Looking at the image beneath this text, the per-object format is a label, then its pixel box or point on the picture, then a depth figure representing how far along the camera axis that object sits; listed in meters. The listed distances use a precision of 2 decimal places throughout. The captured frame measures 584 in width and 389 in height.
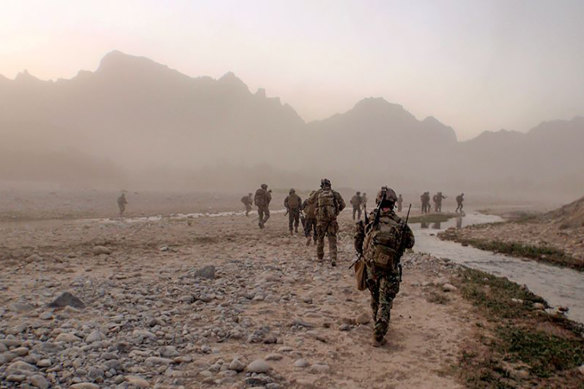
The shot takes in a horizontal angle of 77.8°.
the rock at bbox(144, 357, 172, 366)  4.72
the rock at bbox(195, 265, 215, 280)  9.30
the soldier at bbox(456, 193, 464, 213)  43.52
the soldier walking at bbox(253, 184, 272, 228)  20.25
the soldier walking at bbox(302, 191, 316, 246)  13.76
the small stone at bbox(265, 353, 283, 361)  5.16
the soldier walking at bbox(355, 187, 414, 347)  6.00
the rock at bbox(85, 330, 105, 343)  5.16
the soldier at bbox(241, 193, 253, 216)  30.67
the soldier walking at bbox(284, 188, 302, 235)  18.34
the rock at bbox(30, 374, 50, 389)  3.93
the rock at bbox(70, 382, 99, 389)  3.99
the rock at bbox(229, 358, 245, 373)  4.76
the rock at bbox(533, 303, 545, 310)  8.41
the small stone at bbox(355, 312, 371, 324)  6.75
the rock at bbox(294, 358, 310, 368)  5.01
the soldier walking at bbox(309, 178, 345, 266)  11.95
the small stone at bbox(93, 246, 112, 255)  12.47
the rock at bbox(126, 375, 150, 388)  4.18
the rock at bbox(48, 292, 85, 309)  6.54
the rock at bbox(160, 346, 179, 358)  5.00
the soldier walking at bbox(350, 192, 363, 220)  29.22
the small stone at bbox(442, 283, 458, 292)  9.48
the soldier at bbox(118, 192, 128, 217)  30.10
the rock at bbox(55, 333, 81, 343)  5.09
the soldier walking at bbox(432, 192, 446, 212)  44.34
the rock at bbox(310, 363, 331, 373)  4.91
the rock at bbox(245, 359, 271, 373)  4.75
